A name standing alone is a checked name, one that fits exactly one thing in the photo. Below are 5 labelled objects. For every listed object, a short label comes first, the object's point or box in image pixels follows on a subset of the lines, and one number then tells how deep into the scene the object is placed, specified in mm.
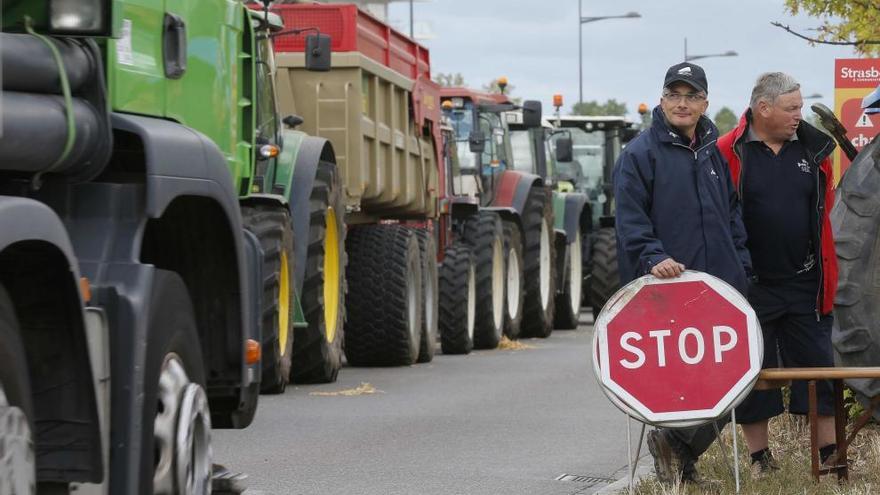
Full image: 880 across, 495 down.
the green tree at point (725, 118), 136112
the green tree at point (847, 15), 15422
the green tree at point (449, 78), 89388
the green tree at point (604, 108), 113844
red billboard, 14258
